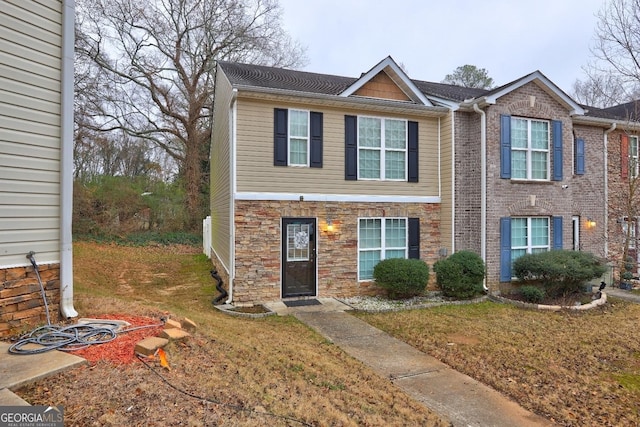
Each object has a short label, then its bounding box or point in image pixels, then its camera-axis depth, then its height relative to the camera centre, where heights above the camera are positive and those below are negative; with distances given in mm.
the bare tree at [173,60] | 21719 +9884
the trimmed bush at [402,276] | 9023 -1391
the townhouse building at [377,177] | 8859 +1178
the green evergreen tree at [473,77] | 27859 +11049
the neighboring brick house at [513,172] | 9992 +1410
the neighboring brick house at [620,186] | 12336 +1227
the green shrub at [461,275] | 9234 -1370
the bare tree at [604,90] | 13861 +5913
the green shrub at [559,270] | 9250 -1241
